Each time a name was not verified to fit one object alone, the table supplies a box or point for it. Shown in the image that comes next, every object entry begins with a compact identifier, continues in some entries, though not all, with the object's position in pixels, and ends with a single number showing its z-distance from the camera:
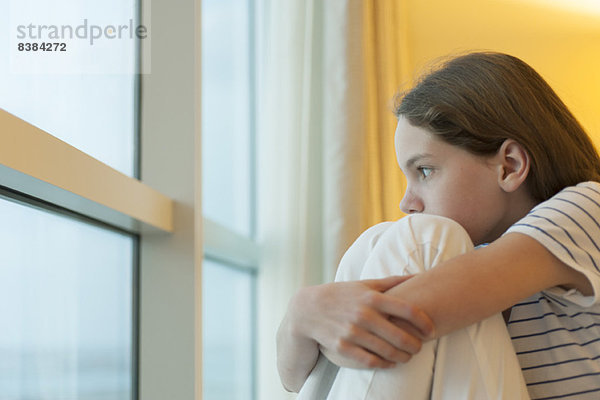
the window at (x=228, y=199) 2.30
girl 1.39
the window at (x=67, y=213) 1.59
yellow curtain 2.38
